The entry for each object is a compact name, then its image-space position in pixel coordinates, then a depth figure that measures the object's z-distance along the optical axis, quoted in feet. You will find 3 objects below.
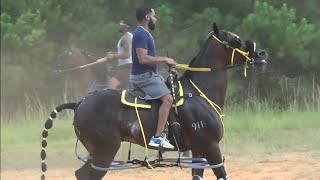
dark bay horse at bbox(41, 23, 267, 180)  51.93
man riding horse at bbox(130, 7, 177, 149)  51.21
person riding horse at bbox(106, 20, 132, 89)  75.51
